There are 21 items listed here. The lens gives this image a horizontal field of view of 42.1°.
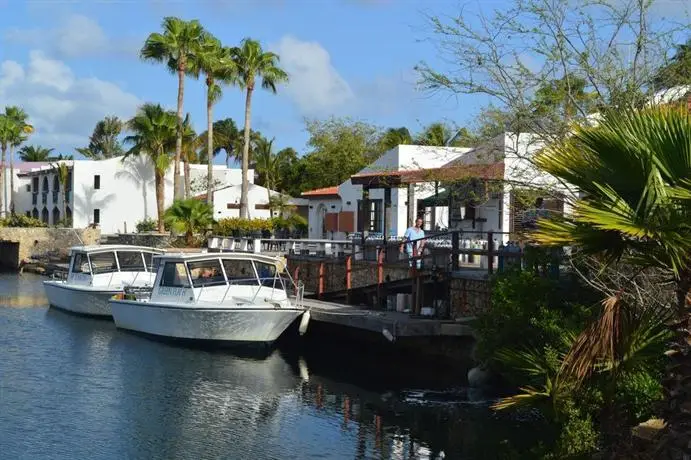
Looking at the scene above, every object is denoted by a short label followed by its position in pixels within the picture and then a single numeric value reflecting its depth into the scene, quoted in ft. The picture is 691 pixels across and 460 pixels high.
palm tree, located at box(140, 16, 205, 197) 175.32
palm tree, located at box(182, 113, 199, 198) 195.31
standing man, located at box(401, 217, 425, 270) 78.54
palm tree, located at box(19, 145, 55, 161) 353.51
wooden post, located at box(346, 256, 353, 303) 92.48
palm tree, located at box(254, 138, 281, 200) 230.68
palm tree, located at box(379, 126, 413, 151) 199.89
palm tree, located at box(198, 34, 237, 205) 173.99
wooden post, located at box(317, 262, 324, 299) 100.01
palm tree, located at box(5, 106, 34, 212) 253.85
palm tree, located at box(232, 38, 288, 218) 171.63
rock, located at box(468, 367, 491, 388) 60.95
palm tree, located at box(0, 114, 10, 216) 248.11
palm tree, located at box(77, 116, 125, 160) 358.43
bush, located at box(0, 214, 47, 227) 207.10
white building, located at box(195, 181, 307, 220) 204.64
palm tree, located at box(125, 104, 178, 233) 193.88
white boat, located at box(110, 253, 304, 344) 79.71
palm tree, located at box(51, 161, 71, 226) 219.00
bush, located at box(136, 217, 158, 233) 208.57
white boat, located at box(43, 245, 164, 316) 107.24
